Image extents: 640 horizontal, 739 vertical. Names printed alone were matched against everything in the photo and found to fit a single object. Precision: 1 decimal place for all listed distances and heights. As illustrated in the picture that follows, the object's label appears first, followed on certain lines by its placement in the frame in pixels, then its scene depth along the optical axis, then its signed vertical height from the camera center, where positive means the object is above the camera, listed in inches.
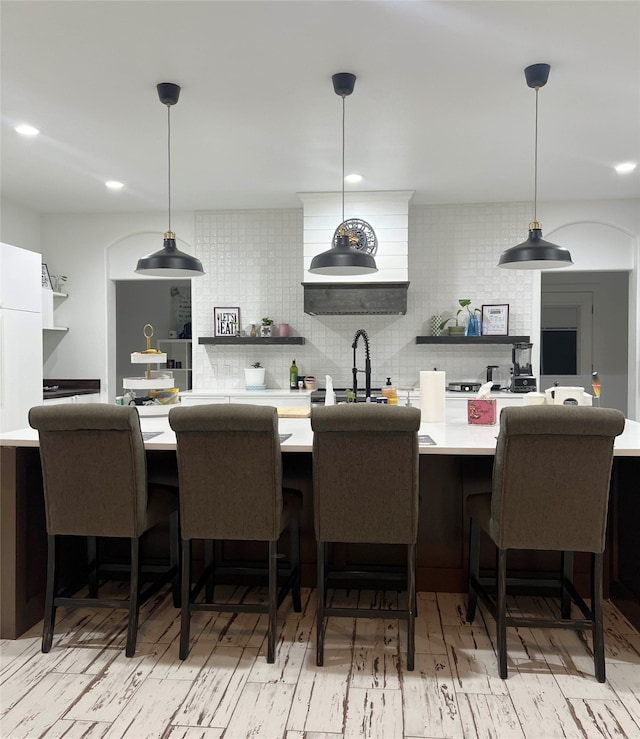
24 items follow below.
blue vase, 224.1 +11.5
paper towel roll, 130.5 -8.6
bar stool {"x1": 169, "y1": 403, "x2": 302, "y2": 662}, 92.8 -19.9
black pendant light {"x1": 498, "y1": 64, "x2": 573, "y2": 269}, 119.7 +22.5
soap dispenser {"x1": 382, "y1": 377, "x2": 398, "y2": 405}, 141.4 -9.1
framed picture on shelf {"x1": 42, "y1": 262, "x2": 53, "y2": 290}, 231.9 +30.6
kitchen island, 105.3 -29.6
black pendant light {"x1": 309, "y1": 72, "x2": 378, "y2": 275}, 123.4 +21.9
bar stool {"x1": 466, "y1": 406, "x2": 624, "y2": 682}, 87.4 -19.6
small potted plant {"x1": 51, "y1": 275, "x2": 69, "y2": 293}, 242.4 +30.3
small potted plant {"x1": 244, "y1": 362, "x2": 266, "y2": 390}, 232.1 -8.0
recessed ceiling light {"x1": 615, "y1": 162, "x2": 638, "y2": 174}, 180.2 +58.2
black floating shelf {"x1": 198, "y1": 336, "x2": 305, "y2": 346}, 229.8 +6.7
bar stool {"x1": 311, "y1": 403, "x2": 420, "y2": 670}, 91.2 -19.5
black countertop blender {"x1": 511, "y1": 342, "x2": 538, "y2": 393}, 212.4 -4.7
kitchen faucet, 138.0 -3.5
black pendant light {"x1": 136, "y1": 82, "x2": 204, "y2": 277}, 128.0 +21.8
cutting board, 139.4 -13.1
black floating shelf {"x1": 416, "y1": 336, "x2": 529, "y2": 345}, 221.9 +6.9
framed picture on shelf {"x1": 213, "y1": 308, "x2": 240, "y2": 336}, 238.5 +14.4
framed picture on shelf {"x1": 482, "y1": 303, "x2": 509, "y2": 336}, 226.4 +14.3
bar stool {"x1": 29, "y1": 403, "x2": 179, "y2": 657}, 96.0 -20.3
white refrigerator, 181.6 +6.9
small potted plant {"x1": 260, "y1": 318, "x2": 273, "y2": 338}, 234.6 +11.9
